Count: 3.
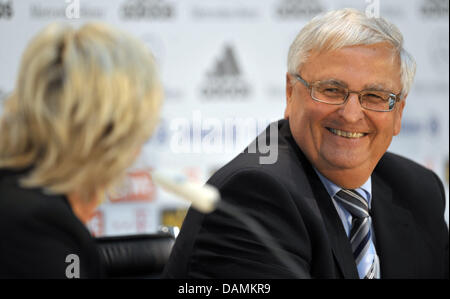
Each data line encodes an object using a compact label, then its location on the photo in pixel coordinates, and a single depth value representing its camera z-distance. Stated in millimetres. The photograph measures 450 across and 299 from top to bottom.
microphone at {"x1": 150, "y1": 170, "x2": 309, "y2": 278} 2180
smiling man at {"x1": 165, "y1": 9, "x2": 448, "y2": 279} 2401
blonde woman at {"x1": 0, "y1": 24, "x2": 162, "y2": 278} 2208
